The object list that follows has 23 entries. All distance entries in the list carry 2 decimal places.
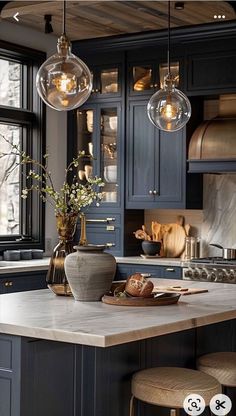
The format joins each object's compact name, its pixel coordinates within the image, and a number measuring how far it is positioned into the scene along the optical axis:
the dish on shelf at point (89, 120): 7.20
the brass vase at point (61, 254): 4.15
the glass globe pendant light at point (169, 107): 4.45
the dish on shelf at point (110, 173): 7.02
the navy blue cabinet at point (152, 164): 6.65
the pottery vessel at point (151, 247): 6.81
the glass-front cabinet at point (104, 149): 7.02
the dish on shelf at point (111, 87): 7.05
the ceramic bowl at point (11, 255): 6.54
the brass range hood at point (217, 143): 6.31
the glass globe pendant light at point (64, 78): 3.52
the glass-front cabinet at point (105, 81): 7.05
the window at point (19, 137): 6.87
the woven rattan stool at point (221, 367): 3.73
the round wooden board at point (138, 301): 3.80
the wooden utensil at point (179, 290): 4.27
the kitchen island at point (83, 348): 3.05
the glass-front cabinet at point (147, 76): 6.77
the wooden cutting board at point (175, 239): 6.96
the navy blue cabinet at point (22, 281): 5.88
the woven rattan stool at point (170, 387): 3.25
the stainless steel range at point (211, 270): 6.16
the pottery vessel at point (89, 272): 3.86
